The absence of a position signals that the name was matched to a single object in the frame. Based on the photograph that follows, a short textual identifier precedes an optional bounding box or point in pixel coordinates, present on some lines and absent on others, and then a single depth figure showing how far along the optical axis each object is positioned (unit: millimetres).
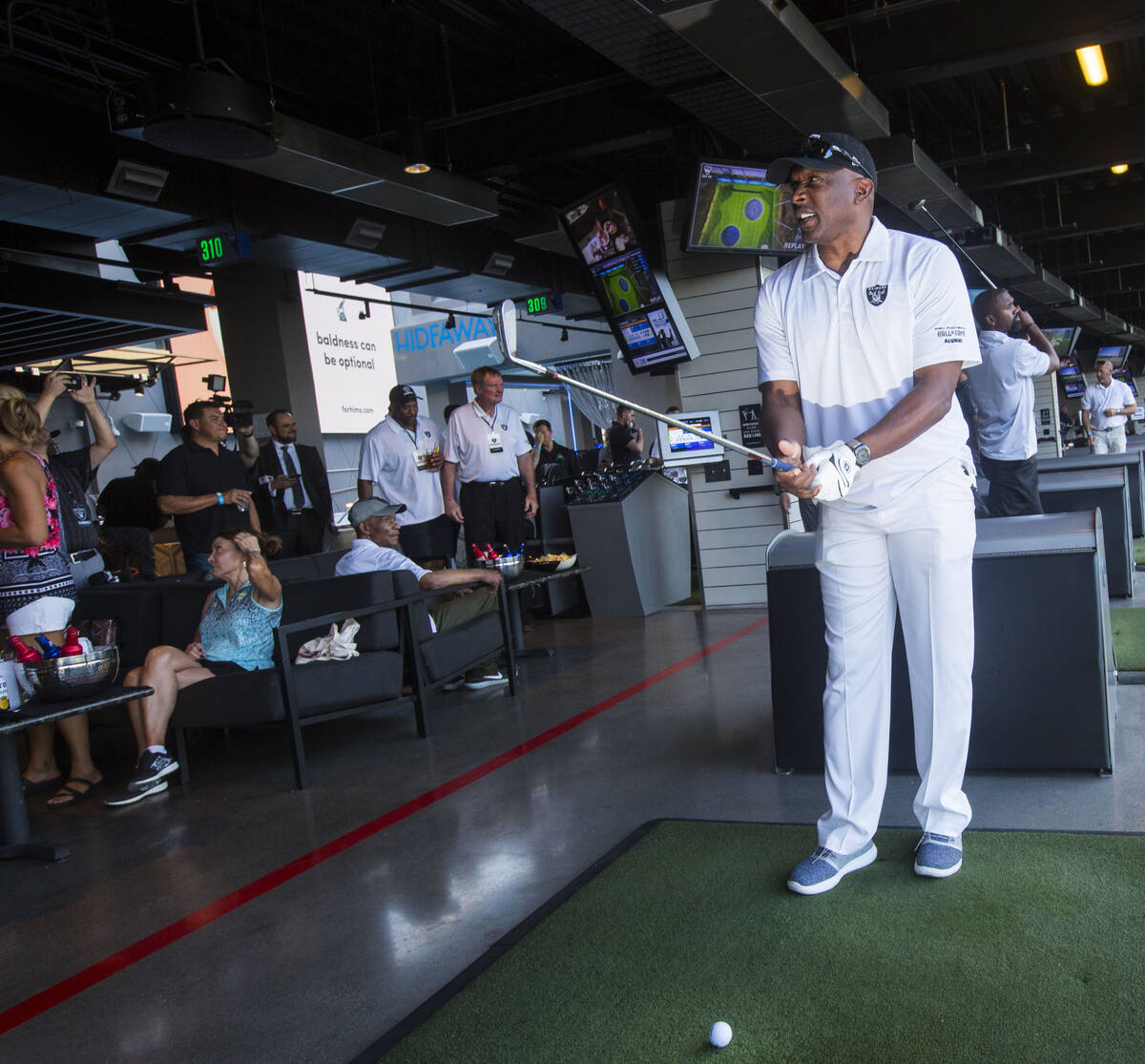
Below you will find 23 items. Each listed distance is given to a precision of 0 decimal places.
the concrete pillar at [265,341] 11148
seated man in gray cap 5273
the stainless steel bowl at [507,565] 5945
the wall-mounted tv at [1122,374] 29012
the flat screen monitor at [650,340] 7781
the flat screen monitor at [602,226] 7617
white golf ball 2025
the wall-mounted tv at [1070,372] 25914
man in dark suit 8484
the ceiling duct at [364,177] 5680
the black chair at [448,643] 4922
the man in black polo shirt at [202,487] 6113
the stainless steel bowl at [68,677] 3645
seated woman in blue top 4410
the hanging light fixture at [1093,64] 7410
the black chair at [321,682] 4324
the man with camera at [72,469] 4988
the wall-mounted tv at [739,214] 6926
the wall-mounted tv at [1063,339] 21338
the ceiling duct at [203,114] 4863
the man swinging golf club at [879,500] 2676
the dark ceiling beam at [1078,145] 9500
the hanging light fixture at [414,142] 6512
